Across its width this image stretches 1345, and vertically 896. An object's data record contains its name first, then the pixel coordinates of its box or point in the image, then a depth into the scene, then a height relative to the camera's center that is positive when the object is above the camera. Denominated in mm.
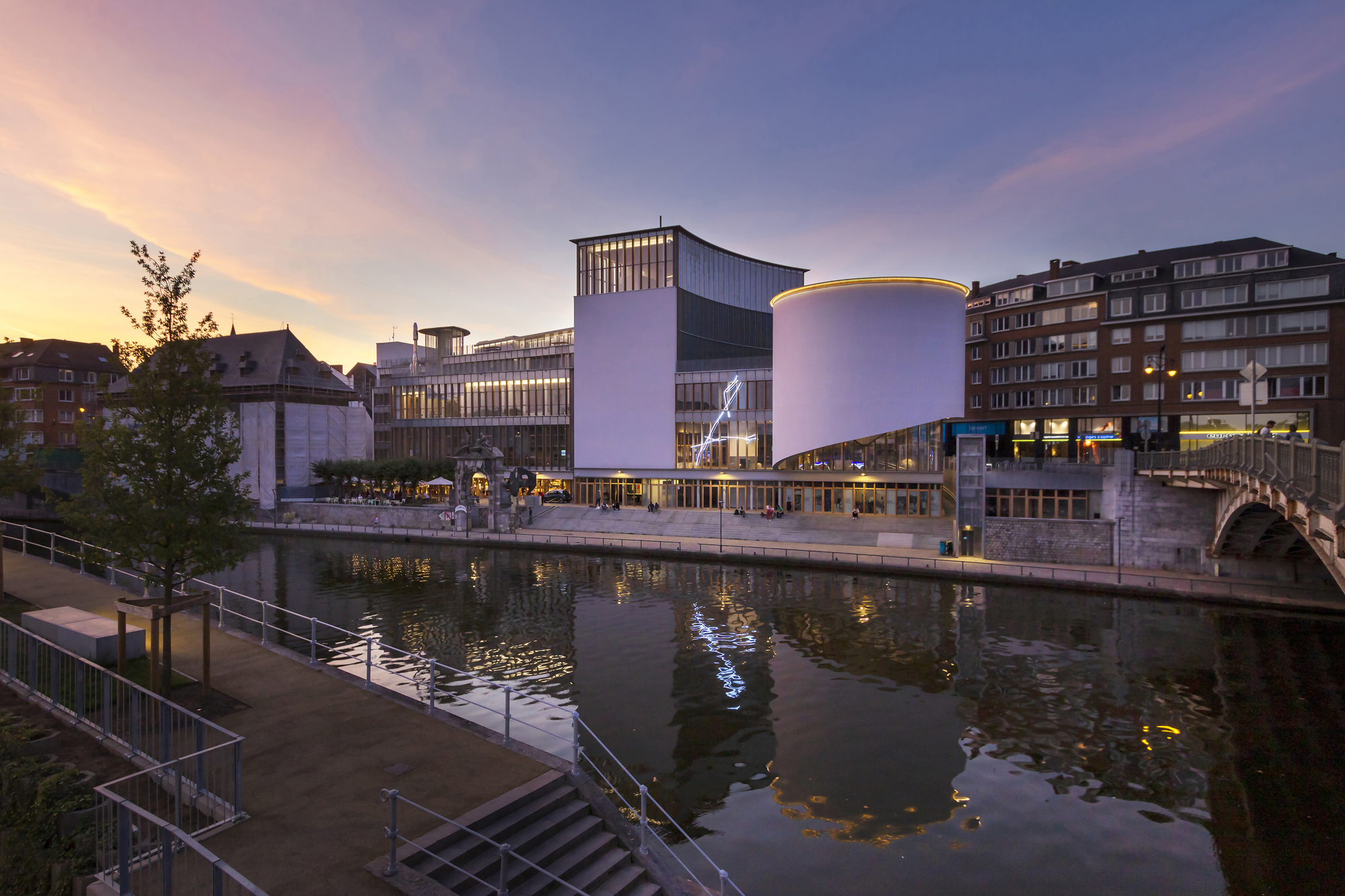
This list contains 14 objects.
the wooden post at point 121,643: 13508 -3880
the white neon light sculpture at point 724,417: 61000 +2410
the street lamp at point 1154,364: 35378 +4250
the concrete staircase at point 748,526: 46944 -6087
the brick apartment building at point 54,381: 82062 +7644
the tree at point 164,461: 13109 -333
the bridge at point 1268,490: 13727 -1294
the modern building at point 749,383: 50094 +5064
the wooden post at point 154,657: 12773 -3969
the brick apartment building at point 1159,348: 50094 +7939
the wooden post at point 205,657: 12914 -3959
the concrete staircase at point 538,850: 8633 -5410
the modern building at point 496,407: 71875 +4160
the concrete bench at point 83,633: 14336 -4008
